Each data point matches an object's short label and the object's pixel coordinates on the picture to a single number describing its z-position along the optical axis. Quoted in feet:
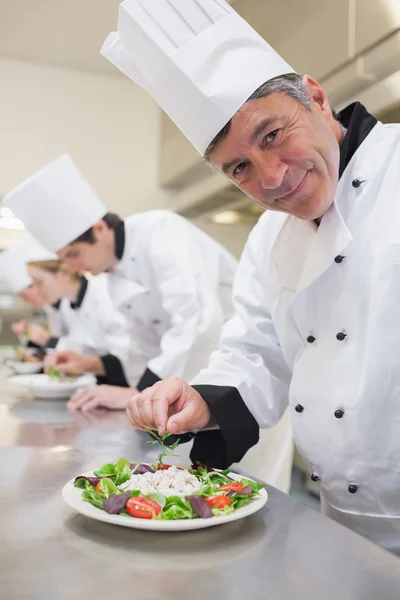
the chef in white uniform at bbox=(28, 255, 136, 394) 8.32
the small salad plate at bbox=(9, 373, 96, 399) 6.22
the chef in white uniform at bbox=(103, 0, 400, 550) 3.19
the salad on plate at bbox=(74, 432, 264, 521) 2.36
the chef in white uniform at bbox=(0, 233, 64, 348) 12.81
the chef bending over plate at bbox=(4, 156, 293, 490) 6.31
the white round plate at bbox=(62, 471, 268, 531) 2.25
